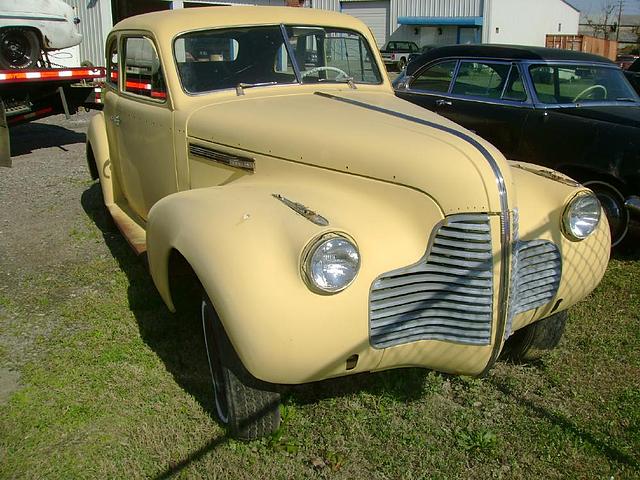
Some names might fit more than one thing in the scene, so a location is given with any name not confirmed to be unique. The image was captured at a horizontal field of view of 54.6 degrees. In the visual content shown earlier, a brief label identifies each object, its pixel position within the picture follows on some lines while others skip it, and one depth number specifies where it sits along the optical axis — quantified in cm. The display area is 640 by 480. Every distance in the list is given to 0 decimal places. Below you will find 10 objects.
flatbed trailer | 850
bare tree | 4975
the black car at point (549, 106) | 504
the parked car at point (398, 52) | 3081
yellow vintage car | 237
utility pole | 5148
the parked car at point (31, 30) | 872
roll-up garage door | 3606
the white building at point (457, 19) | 3331
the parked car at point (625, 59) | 2414
